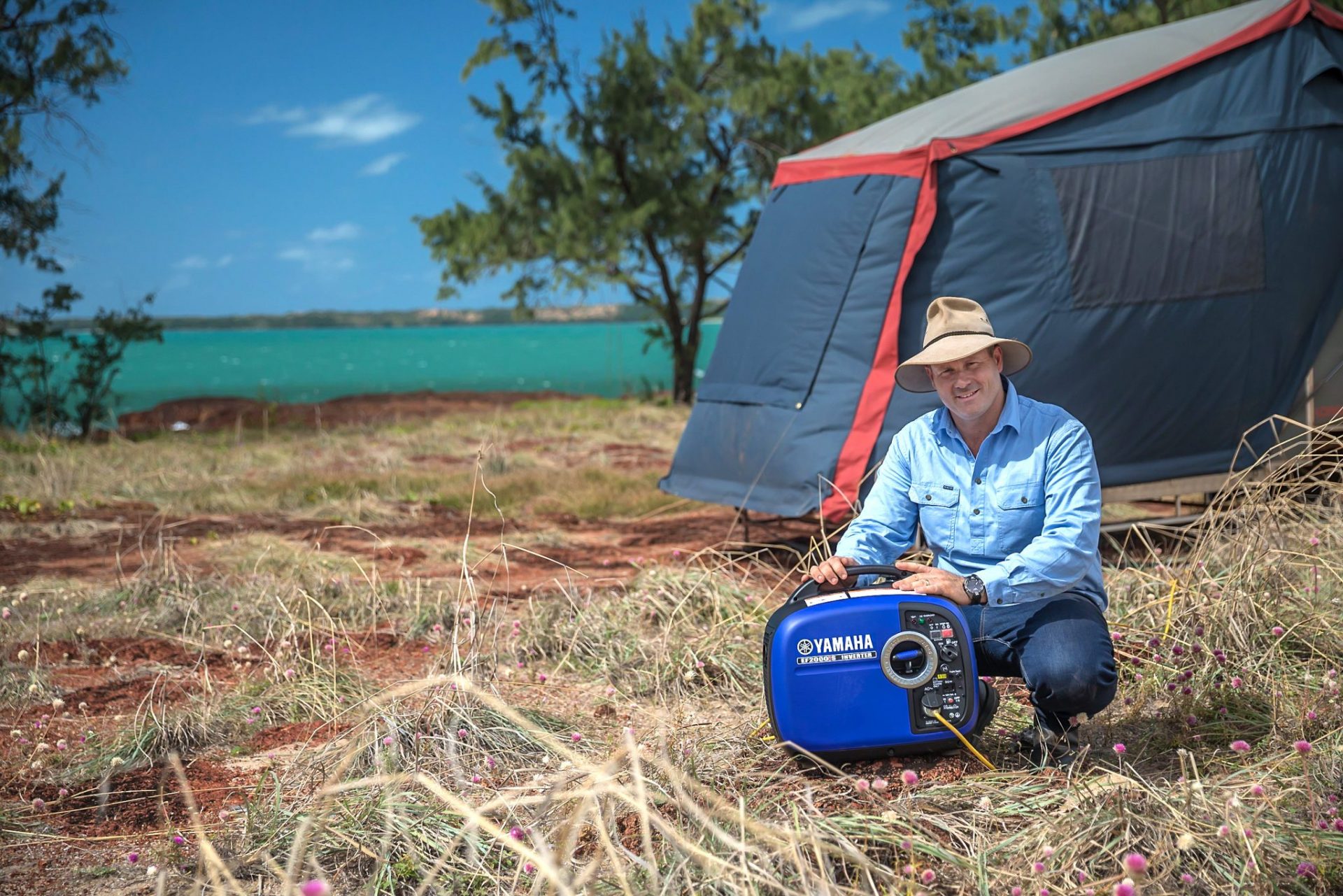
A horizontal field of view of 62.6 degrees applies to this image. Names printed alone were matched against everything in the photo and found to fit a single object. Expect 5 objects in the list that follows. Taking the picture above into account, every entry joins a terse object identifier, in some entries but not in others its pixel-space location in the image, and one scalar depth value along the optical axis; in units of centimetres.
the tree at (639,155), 1471
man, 290
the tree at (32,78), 1209
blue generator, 274
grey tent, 561
